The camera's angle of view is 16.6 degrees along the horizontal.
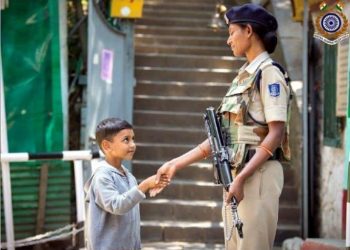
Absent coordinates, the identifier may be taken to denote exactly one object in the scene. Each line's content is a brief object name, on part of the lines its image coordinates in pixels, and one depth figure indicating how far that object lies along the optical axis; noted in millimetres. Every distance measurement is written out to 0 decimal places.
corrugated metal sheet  12460
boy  6582
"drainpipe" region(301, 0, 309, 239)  13385
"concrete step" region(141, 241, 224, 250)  13005
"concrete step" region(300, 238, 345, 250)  10258
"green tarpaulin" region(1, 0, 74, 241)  12598
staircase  14220
